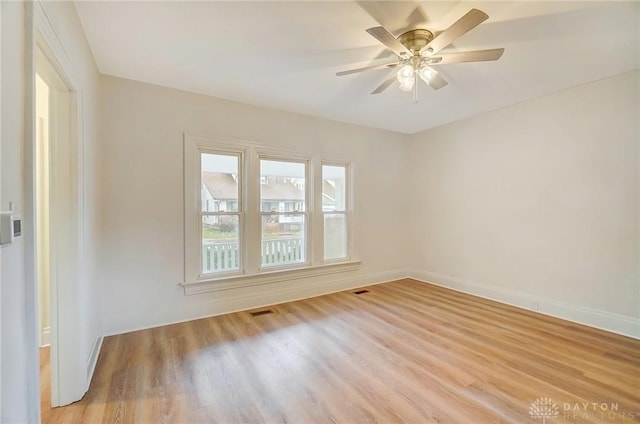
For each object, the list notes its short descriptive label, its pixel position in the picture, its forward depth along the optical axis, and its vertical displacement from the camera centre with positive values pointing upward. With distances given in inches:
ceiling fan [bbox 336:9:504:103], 74.7 +47.4
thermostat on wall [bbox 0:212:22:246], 36.3 -2.5
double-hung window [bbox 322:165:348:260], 172.1 -1.2
